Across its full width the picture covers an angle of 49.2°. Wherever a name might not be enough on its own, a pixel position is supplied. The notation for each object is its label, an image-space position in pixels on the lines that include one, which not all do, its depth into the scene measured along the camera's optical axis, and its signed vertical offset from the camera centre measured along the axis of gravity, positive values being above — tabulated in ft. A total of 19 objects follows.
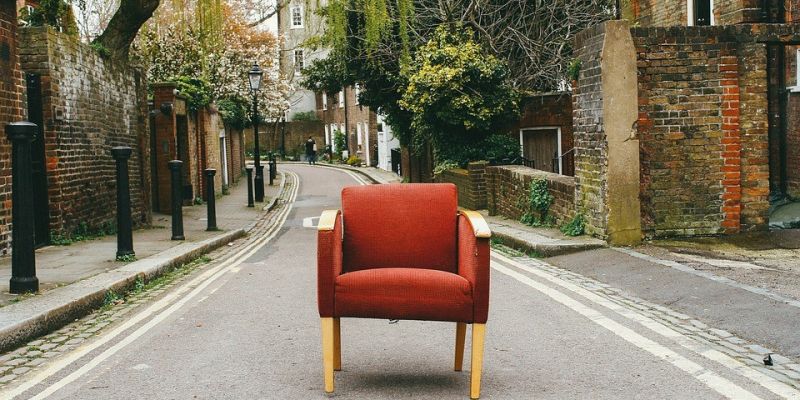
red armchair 16.05 -2.19
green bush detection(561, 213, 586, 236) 41.42 -3.75
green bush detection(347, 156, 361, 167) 180.24 -1.12
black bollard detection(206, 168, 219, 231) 56.22 -2.74
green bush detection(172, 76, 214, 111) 86.79 +7.19
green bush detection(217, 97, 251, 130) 125.39 +7.10
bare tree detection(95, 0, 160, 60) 49.47 +8.24
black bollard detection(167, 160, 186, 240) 47.91 -2.00
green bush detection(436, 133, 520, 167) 72.28 +0.09
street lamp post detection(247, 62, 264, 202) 89.51 +5.15
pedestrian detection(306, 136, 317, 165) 200.23 +1.59
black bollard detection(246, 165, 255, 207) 85.13 -3.11
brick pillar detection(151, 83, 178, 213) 73.67 +2.45
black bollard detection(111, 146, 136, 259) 36.09 -1.42
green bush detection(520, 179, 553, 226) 47.97 -3.02
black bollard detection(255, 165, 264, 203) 92.32 -2.57
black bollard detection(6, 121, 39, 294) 26.17 -1.36
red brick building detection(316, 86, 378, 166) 171.94 +7.33
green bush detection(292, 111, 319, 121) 231.50 +10.92
